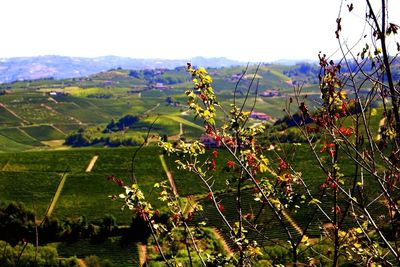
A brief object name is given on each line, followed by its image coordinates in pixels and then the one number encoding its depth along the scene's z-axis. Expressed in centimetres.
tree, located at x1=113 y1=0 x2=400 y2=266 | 747
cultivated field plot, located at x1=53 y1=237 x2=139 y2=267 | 5566
